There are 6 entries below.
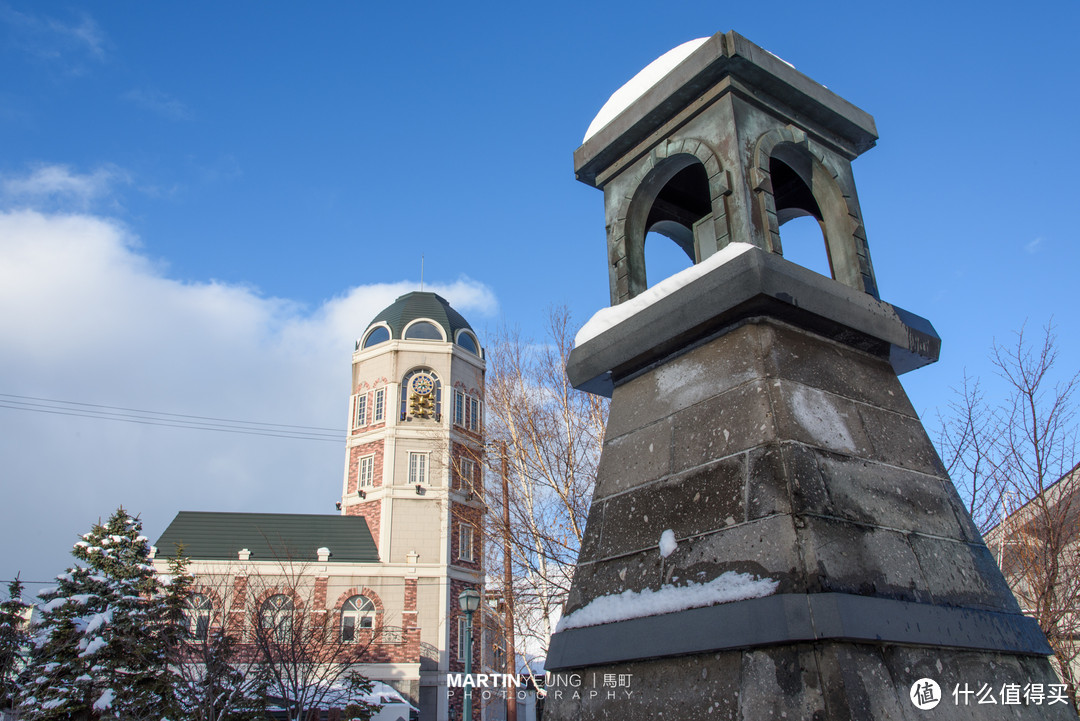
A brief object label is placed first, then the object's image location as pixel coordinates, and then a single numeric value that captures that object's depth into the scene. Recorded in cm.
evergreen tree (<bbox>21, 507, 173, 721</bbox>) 1611
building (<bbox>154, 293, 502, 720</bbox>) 2731
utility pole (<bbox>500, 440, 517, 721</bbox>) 1459
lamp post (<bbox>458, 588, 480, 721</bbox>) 1144
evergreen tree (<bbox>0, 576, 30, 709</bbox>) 1752
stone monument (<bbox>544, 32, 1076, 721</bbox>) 205
